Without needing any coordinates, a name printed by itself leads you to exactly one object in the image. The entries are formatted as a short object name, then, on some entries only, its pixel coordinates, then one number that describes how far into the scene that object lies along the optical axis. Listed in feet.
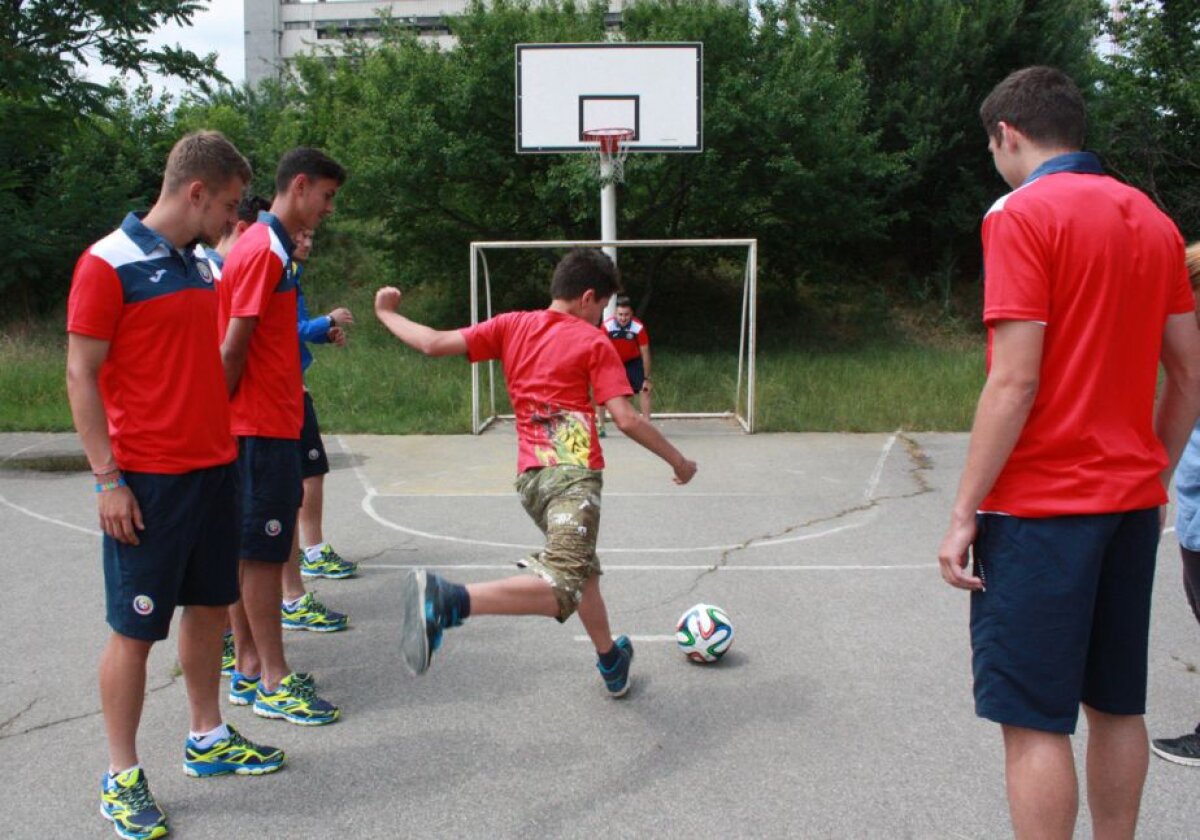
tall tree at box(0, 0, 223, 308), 53.47
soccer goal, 40.98
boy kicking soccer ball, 12.84
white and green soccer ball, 15.46
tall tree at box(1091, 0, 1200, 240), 76.18
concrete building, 257.75
